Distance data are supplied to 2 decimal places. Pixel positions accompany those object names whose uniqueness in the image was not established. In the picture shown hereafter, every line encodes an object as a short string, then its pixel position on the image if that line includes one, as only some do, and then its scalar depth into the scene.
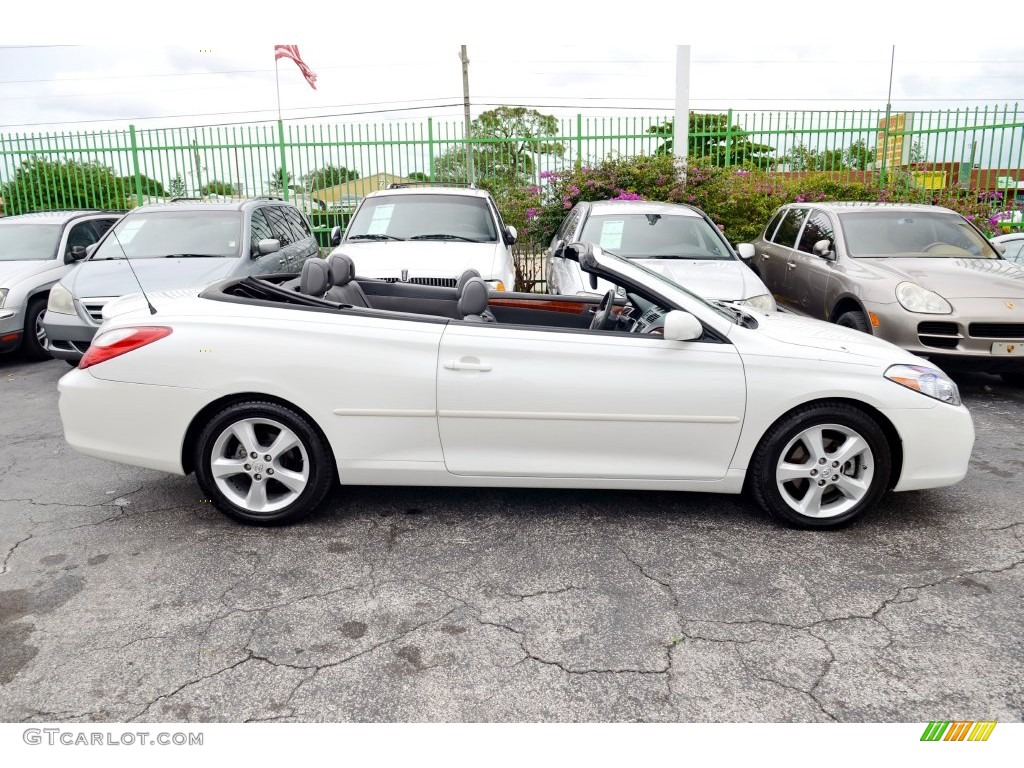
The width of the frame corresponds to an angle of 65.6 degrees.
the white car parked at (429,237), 7.15
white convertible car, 3.79
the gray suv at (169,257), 7.10
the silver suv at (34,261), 8.05
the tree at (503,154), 13.29
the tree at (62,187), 14.68
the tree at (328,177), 14.20
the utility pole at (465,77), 30.55
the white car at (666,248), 6.80
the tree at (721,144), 13.44
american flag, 22.36
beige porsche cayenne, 6.35
